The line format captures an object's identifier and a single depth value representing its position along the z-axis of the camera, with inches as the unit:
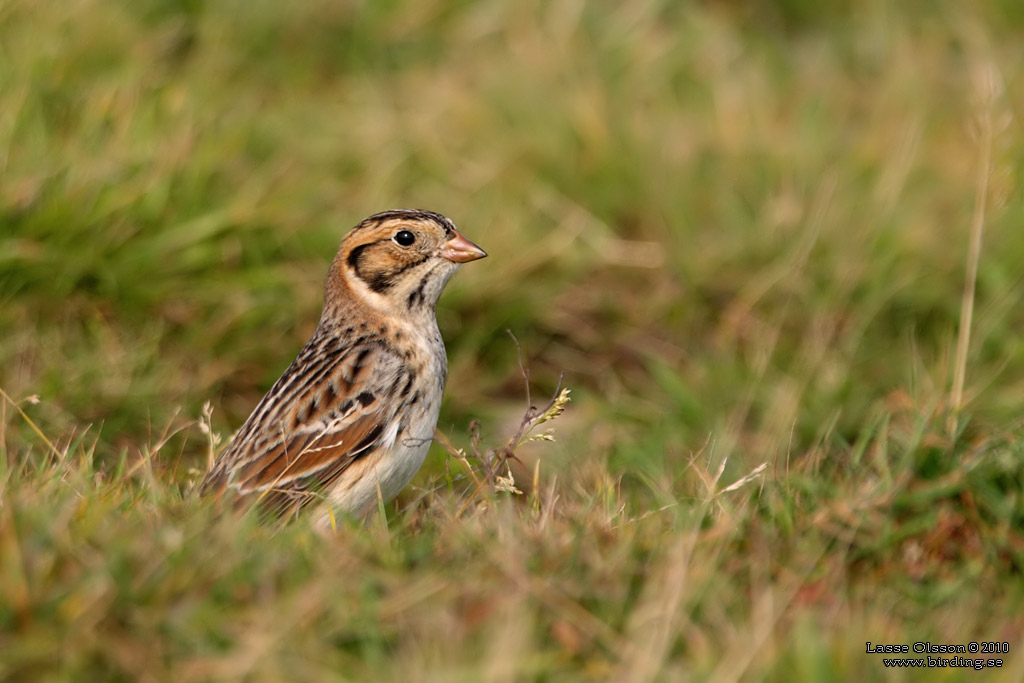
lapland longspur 368.5
